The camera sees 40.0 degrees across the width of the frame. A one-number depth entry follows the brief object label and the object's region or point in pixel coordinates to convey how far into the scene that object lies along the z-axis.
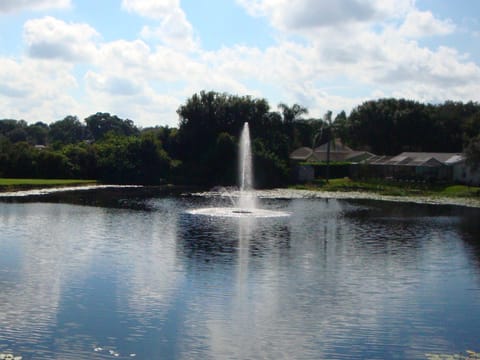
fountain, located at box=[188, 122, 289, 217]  48.80
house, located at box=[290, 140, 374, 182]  95.81
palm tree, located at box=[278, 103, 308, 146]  109.50
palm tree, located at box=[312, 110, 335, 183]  92.43
